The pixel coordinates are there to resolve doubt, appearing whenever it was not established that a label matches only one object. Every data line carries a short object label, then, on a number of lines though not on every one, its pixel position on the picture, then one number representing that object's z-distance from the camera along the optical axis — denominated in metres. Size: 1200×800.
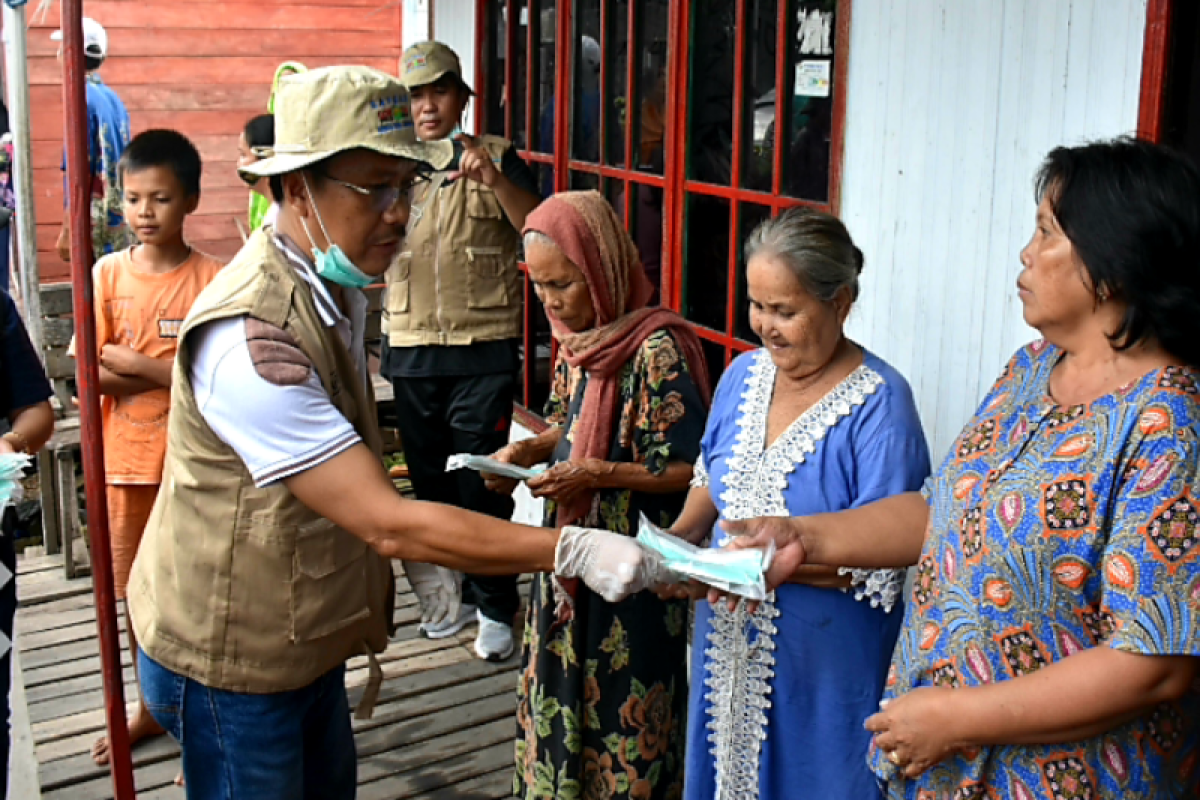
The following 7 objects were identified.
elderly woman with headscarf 2.60
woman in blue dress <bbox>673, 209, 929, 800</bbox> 2.13
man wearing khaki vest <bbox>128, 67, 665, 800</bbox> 1.85
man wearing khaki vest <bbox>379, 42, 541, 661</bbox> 3.98
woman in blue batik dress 1.47
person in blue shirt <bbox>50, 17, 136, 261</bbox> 6.43
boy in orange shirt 3.27
